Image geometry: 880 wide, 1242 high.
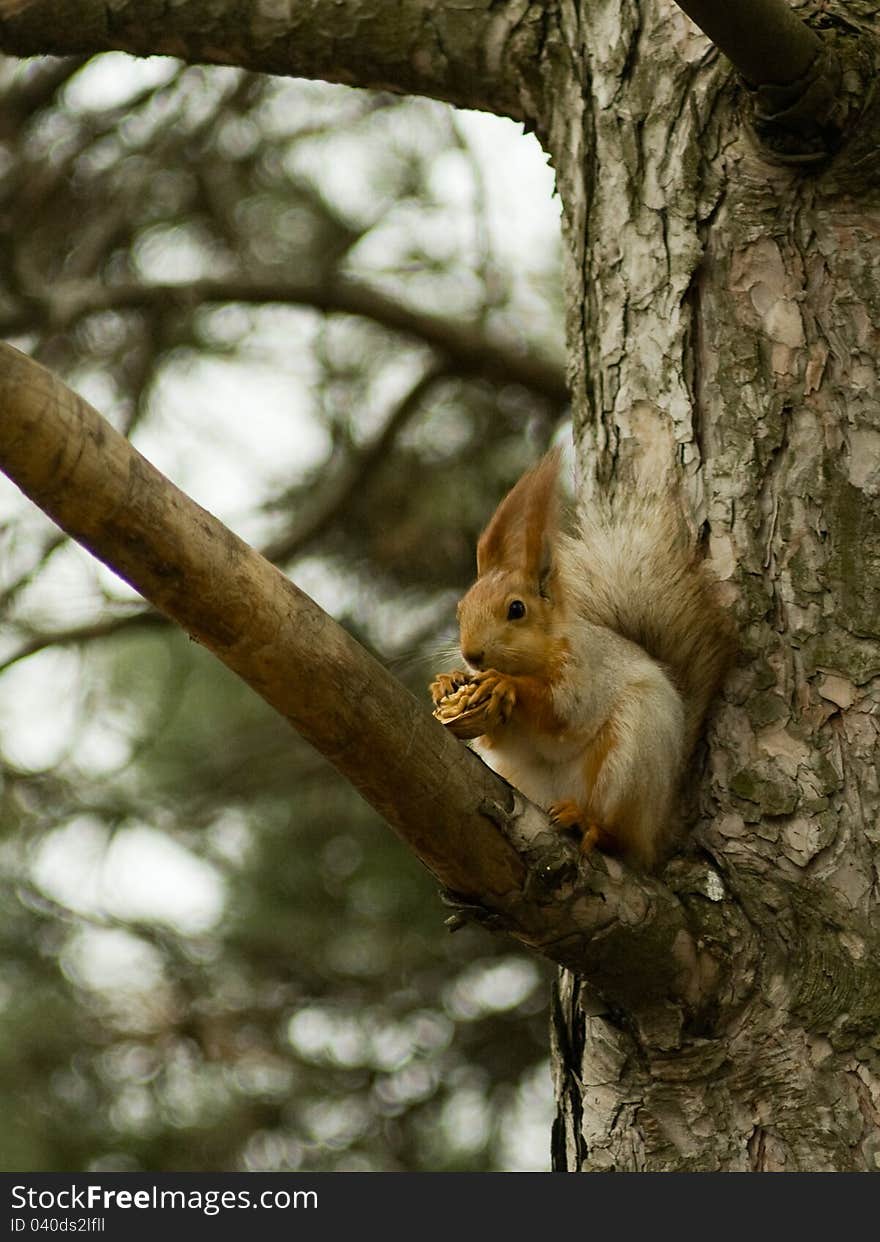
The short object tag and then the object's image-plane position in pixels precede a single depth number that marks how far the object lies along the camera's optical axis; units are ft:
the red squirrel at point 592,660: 23.51
